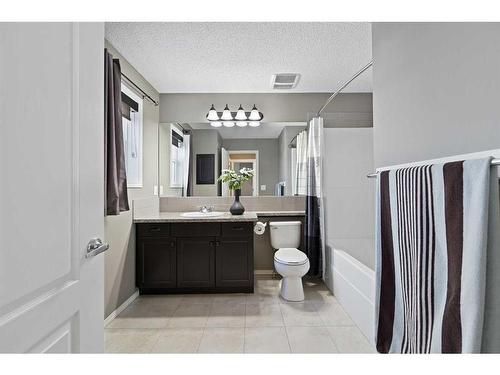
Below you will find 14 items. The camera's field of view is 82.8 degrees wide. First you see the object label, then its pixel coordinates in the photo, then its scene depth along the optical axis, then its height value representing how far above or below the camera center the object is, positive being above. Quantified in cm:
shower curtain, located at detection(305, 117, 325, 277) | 306 -21
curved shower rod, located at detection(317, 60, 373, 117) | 227 +97
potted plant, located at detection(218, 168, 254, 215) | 309 +8
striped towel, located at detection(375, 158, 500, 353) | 67 -21
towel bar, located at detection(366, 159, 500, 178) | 66 +6
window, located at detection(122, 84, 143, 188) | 269 +52
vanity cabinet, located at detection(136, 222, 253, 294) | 286 -71
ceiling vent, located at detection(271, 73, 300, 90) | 296 +116
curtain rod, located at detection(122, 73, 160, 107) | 259 +98
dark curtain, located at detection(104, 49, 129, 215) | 209 +40
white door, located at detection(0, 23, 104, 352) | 55 +0
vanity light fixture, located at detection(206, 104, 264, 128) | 339 +84
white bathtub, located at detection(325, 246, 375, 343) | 195 -82
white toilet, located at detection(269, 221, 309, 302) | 266 -78
